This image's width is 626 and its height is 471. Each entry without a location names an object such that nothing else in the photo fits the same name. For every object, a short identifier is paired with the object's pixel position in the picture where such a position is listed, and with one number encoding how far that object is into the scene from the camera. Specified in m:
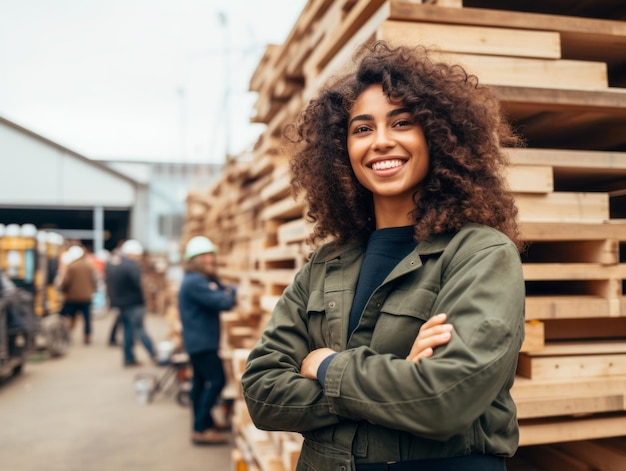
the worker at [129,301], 9.87
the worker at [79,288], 11.85
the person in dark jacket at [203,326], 5.80
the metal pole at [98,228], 22.36
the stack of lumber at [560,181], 2.33
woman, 1.47
